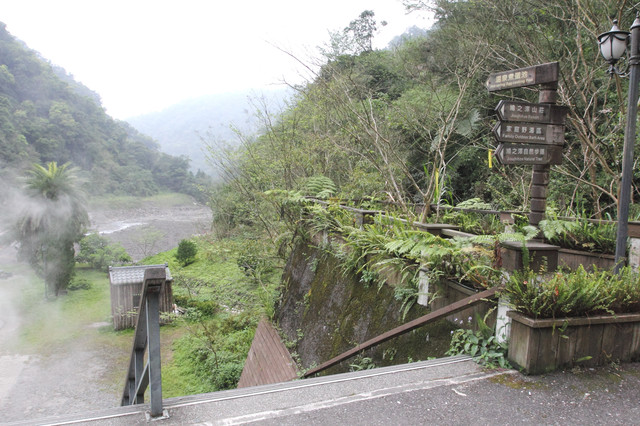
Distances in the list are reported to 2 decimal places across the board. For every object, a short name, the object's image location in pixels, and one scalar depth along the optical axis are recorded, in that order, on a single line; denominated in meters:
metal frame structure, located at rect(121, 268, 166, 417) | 2.23
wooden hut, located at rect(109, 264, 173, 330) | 18.98
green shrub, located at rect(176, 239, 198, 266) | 30.56
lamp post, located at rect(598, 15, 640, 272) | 4.00
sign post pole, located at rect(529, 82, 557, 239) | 3.67
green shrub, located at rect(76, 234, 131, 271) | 32.59
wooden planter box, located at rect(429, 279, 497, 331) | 3.41
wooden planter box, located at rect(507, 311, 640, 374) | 2.85
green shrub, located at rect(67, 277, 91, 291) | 28.15
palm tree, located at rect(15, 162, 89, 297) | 26.70
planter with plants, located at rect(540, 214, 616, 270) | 4.91
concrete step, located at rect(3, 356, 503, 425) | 2.29
